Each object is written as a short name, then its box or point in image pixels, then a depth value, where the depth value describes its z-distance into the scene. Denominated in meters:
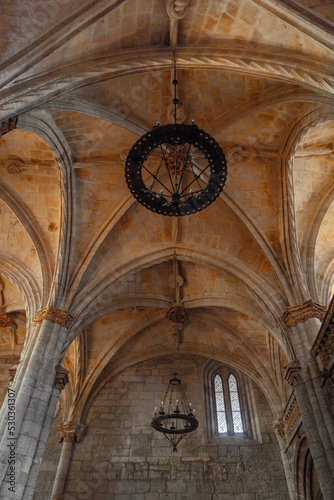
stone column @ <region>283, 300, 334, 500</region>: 7.82
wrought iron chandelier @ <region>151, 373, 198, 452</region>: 11.64
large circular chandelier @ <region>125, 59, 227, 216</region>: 6.87
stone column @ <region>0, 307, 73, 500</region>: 7.45
